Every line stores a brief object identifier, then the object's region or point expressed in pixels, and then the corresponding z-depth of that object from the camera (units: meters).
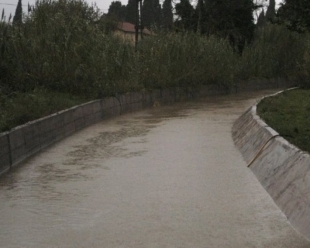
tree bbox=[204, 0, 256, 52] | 44.97
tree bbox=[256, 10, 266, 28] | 64.84
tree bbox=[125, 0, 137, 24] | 106.28
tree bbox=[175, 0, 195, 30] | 46.25
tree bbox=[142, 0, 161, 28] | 103.56
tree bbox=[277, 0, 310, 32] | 15.23
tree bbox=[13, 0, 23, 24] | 20.80
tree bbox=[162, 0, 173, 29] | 103.23
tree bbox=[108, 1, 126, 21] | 113.26
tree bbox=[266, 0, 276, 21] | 56.74
